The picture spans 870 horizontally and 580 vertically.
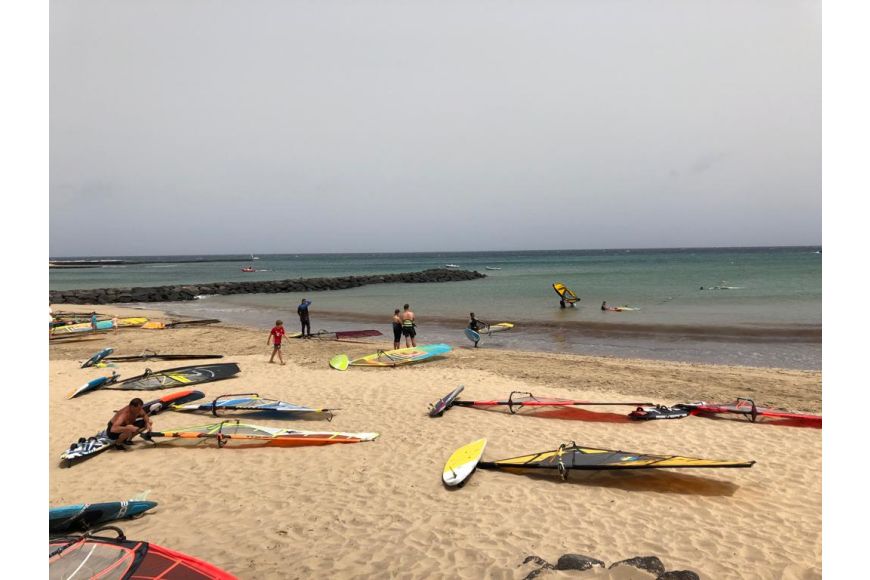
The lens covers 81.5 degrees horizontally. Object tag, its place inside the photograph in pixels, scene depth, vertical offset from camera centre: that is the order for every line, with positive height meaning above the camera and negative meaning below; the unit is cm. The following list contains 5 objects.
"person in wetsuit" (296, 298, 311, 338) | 1789 -129
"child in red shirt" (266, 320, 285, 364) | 1278 -145
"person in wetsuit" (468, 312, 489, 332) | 1706 -162
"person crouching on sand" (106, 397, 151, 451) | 715 -210
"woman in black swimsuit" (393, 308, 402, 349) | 1461 -144
